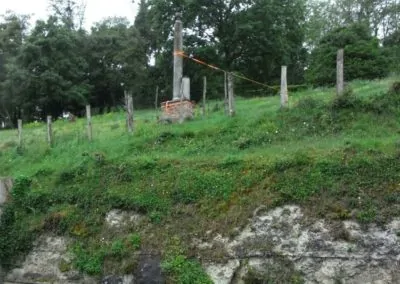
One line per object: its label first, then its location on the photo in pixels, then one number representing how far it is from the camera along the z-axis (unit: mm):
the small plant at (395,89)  17912
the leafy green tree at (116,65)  49500
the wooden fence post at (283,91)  19000
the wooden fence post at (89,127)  21562
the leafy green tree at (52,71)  46688
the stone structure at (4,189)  17375
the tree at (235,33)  44125
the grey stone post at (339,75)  17969
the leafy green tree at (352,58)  32688
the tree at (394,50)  34356
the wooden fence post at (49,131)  22427
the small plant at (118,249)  14477
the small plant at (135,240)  14490
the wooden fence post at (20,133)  23547
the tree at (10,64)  47000
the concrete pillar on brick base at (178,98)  21750
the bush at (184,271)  13312
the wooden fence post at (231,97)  19922
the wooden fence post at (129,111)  20562
